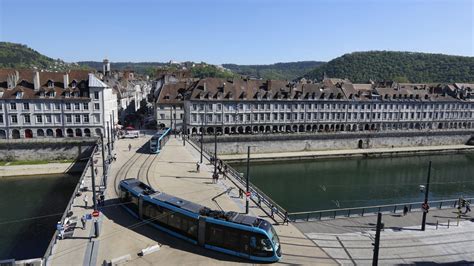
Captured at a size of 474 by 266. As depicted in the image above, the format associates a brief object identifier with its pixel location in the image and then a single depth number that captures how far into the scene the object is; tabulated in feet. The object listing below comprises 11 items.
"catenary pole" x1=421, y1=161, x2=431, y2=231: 78.89
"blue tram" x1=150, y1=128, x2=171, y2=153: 153.99
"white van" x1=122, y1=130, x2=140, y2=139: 192.95
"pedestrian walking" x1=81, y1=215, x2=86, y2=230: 73.15
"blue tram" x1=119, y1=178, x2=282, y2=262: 59.77
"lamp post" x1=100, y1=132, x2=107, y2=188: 100.83
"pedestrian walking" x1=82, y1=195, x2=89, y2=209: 86.58
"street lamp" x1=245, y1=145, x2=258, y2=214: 82.43
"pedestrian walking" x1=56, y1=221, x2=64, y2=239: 68.67
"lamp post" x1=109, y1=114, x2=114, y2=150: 175.35
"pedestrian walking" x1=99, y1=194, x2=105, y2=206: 87.16
